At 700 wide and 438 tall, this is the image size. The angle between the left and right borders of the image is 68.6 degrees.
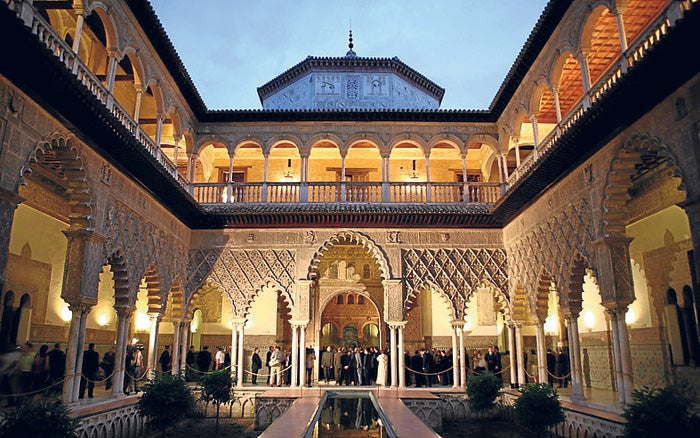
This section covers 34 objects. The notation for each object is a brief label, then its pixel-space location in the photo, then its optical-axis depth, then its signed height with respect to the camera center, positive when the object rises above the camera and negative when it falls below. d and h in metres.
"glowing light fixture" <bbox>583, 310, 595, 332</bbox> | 13.34 +0.42
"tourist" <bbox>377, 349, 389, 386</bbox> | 13.10 -0.78
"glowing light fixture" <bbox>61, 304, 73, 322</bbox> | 11.69 +0.51
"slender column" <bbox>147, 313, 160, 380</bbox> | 11.66 -0.10
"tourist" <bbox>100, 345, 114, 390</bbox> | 12.36 -0.67
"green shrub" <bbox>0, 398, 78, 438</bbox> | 5.43 -0.89
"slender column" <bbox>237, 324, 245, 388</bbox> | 12.62 -0.41
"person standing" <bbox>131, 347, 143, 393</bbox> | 11.46 -0.68
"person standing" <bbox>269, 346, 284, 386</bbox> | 13.54 -0.66
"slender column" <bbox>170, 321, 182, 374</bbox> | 12.53 -0.35
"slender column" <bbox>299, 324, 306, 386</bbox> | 12.76 -0.28
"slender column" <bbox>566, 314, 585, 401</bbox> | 9.29 -0.40
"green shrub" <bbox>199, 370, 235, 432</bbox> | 9.54 -0.90
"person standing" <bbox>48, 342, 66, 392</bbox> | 10.45 -0.57
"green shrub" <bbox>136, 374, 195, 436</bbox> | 7.69 -0.96
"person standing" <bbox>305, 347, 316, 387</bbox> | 13.73 -0.64
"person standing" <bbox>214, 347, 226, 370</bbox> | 14.01 -0.60
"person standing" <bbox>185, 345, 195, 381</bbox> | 14.14 -0.60
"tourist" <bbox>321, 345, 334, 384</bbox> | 14.11 -0.63
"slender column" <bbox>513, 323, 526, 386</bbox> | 12.21 -0.34
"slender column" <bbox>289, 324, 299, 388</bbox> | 12.65 -0.45
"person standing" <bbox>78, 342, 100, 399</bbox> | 10.51 -0.53
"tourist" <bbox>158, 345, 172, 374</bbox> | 14.29 -0.67
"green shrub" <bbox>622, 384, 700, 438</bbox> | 5.20 -0.80
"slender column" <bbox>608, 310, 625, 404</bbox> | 7.91 -0.29
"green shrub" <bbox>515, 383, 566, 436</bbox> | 7.51 -1.05
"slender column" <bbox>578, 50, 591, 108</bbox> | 8.94 +4.58
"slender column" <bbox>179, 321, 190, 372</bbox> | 12.99 -0.08
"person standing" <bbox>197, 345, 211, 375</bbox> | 14.55 -0.65
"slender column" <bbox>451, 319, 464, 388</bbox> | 12.68 -0.33
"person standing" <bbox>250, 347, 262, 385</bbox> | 14.17 -0.72
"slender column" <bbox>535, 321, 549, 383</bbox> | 11.31 -0.36
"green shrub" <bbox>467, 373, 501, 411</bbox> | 9.34 -0.97
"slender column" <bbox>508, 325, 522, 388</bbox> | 12.38 -0.56
